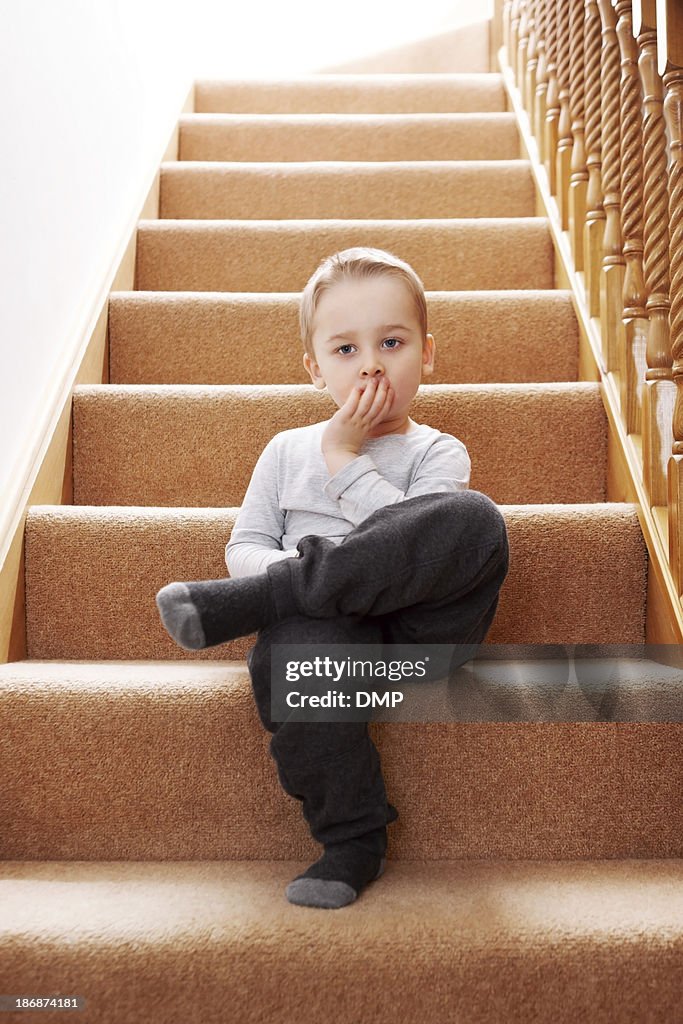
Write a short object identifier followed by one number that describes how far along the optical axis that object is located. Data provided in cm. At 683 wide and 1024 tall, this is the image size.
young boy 89
